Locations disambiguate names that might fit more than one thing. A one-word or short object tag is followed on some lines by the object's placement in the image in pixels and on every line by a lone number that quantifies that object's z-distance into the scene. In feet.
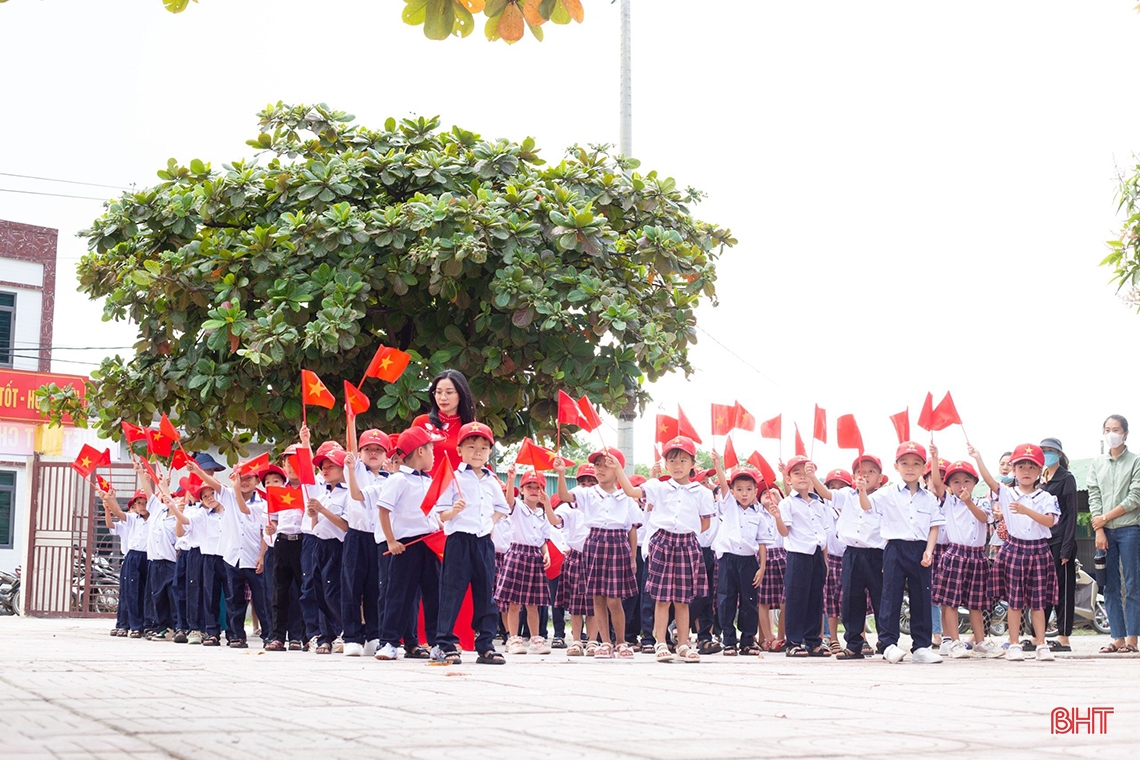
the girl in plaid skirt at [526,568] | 40.52
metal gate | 68.44
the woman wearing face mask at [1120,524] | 35.24
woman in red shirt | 29.25
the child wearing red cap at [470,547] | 26.99
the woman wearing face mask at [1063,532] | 36.83
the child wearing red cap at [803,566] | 38.37
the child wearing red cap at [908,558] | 33.09
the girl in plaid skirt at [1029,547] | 33.65
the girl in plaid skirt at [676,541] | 31.96
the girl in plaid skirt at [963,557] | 34.88
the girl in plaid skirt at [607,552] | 35.68
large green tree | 34.81
